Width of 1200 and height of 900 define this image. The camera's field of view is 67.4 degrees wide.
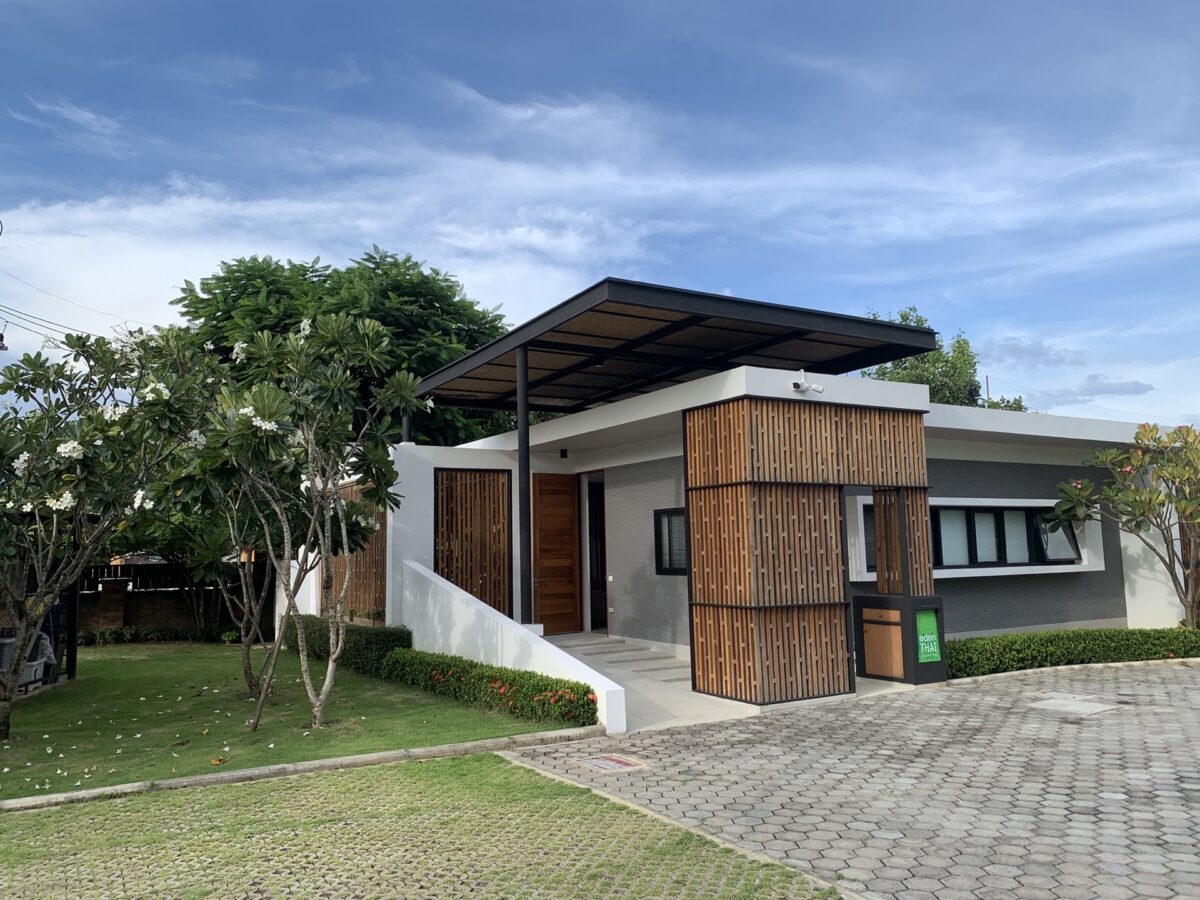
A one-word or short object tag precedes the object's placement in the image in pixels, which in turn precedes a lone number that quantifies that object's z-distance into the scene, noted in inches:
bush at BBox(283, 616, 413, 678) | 482.0
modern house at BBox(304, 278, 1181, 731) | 377.4
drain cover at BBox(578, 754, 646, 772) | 272.5
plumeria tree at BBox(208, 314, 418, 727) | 310.0
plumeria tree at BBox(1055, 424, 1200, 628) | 526.9
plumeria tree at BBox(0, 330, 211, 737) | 323.0
